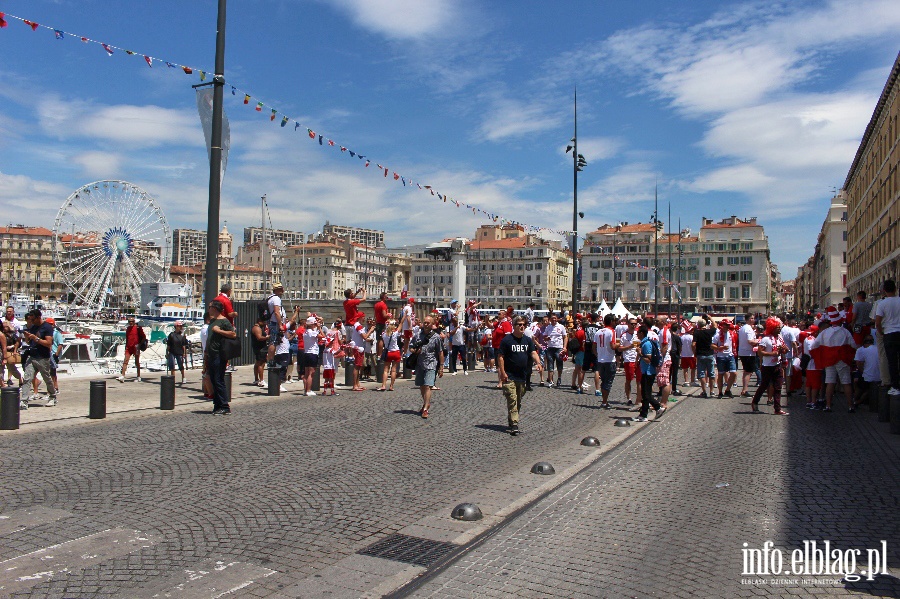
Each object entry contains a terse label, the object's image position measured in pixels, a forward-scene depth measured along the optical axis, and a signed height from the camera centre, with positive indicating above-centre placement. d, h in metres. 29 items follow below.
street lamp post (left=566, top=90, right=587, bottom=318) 25.69 +5.43
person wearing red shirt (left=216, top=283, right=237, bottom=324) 13.35 +0.24
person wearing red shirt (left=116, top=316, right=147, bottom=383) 16.88 -0.67
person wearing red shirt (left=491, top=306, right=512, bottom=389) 16.59 -0.26
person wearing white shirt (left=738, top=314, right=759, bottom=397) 15.45 -0.54
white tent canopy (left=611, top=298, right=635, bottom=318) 31.88 +0.51
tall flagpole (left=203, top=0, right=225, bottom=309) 13.23 +2.67
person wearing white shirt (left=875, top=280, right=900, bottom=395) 11.88 -0.05
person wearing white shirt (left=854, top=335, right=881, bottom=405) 13.32 -0.76
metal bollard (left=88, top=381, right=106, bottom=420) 11.20 -1.41
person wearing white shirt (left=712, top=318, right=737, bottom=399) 15.96 -0.87
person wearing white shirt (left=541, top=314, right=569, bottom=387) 17.66 -0.54
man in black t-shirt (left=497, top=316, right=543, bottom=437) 10.84 -0.67
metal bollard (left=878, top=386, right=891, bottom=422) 11.93 -1.42
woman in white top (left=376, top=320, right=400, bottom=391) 16.52 -0.70
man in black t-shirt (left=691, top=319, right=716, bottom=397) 16.73 -0.74
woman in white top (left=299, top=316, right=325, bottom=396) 14.90 -0.65
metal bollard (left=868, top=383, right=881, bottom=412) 13.25 -1.40
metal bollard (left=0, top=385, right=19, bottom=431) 10.16 -1.46
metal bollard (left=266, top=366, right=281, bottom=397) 14.98 -1.42
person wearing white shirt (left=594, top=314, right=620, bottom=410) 14.16 -0.75
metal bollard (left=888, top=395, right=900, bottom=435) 10.62 -1.38
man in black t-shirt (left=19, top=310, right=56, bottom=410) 12.39 -0.68
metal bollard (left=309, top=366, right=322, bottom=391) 15.76 -1.49
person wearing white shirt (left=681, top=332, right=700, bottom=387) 17.66 -0.81
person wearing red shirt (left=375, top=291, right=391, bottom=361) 17.16 +0.02
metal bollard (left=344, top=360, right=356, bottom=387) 17.27 -1.42
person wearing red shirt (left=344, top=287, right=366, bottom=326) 16.83 +0.25
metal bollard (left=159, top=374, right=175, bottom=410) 12.45 -1.43
